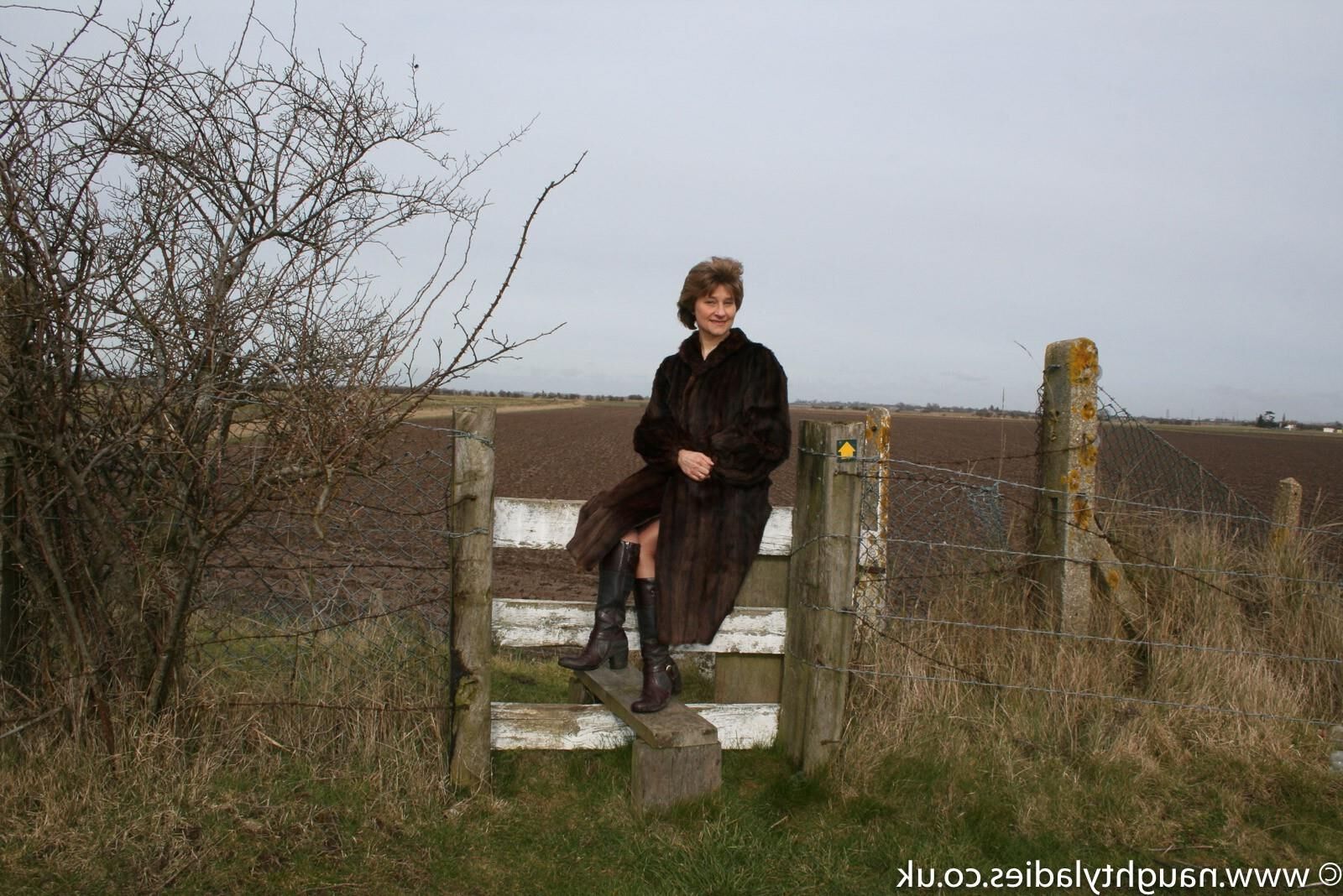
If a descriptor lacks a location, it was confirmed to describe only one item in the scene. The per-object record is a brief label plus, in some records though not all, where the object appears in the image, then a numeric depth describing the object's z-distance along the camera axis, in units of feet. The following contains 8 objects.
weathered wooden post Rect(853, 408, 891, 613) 16.28
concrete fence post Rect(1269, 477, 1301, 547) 20.11
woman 12.62
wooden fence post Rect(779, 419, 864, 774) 12.75
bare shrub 11.14
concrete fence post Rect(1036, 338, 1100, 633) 16.06
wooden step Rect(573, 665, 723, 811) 11.62
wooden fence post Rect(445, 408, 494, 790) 12.30
